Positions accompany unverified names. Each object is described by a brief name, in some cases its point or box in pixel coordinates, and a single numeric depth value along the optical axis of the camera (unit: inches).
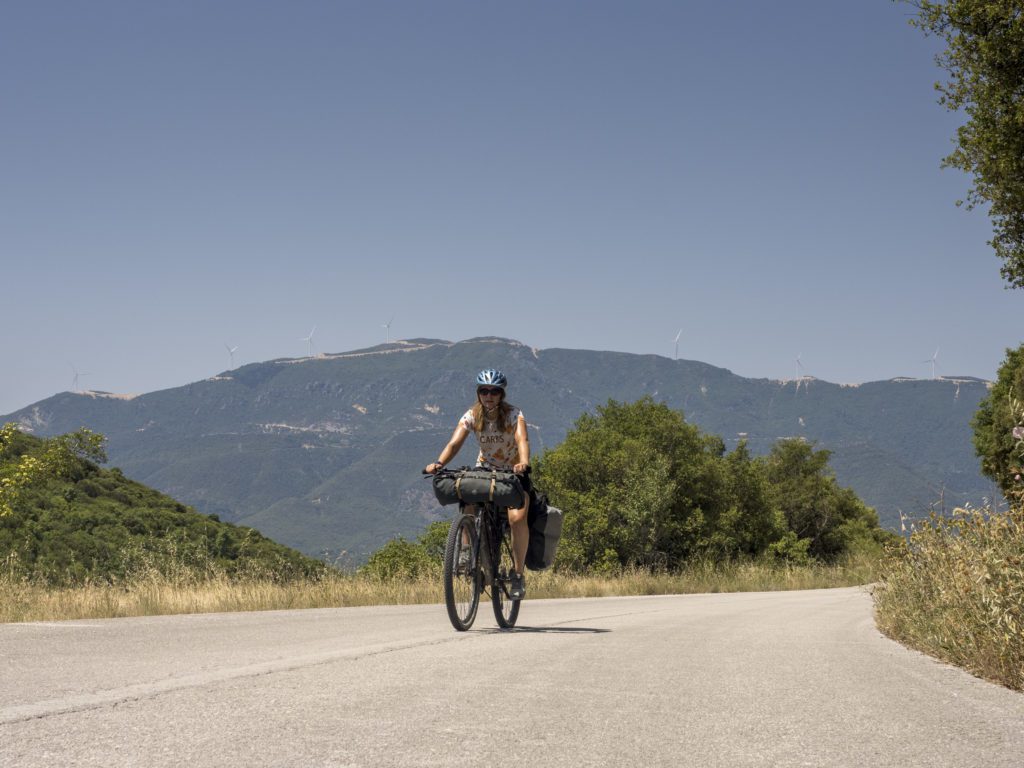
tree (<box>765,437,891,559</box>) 3019.2
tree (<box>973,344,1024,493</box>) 1581.9
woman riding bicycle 376.2
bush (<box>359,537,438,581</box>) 1670.8
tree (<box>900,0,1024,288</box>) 698.8
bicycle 366.0
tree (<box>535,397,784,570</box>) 1664.6
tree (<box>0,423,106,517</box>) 995.9
